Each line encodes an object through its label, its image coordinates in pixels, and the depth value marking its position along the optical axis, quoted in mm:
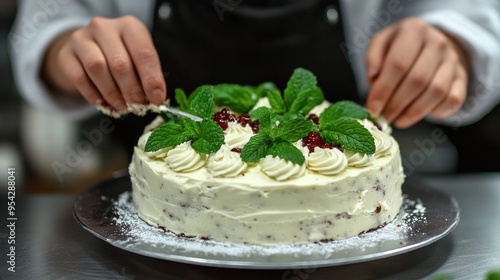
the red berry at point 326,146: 641
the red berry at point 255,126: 683
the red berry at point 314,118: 706
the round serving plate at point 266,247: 566
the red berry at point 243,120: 690
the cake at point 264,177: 606
